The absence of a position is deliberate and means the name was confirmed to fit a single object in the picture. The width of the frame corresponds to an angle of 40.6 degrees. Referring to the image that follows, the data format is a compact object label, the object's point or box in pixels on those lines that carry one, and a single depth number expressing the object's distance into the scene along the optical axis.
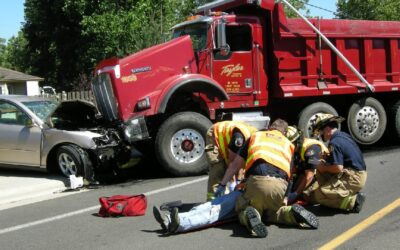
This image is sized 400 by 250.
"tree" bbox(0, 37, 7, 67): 85.10
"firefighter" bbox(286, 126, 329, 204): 5.96
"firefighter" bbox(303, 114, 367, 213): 6.14
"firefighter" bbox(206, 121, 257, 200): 6.29
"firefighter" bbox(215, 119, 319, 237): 5.55
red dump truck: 9.53
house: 42.84
